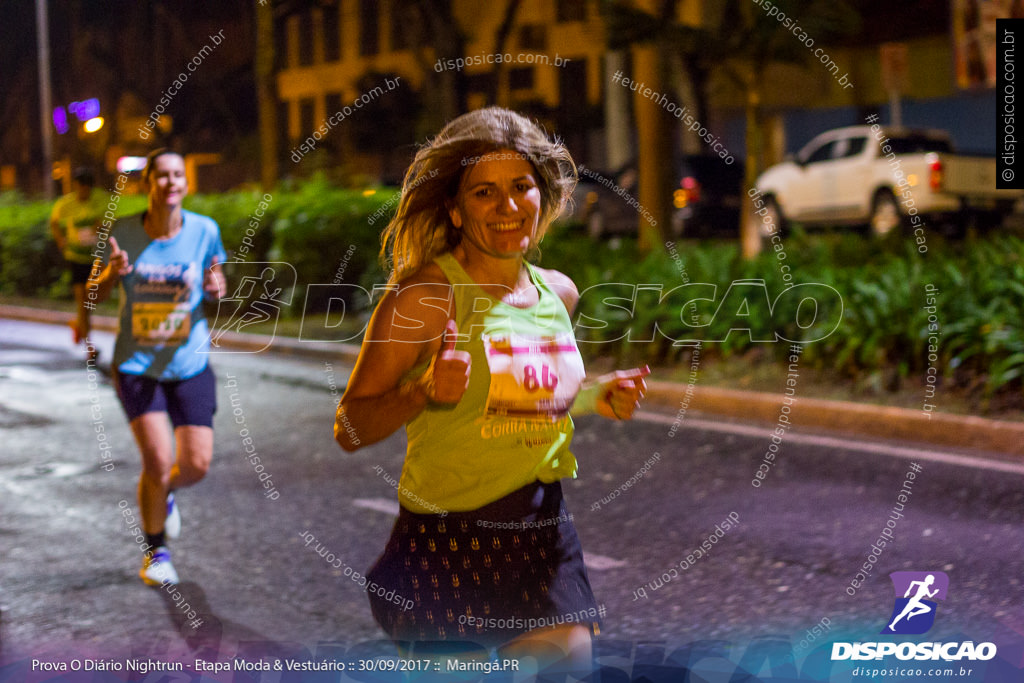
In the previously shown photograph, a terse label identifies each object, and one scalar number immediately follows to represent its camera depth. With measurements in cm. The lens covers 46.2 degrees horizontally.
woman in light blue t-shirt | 471
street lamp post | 1980
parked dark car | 2211
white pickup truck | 1691
